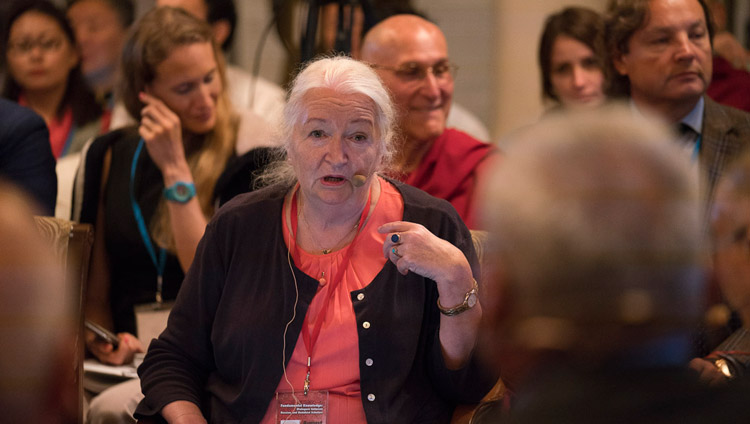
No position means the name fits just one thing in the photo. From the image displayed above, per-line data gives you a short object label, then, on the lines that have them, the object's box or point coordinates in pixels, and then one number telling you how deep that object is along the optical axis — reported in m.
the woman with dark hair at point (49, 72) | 7.95
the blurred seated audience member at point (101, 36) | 8.68
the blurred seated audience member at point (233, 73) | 8.16
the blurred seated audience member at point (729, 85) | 6.71
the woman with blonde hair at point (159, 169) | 5.92
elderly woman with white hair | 4.07
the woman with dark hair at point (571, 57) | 7.32
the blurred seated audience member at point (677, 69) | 5.62
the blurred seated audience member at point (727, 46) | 7.87
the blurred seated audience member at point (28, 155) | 5.57
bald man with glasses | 6.12
